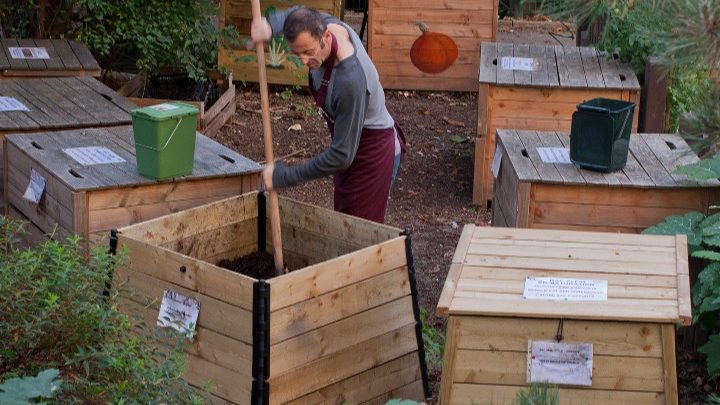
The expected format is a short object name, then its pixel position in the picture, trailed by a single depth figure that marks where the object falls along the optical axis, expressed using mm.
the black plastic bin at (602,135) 5285
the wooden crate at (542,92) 7281
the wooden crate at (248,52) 10320
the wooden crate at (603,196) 5250
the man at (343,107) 4676
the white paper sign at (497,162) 6066
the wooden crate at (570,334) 3869
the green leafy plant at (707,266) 4844
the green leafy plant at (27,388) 2666
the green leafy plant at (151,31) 8367
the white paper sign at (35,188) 5461
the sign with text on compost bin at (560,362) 3891
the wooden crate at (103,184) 5094
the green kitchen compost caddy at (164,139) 5090
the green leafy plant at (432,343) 5460
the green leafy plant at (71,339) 3193
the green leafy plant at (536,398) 2771
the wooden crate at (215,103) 8422
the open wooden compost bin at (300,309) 4230
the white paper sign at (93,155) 5445
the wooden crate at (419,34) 10648
